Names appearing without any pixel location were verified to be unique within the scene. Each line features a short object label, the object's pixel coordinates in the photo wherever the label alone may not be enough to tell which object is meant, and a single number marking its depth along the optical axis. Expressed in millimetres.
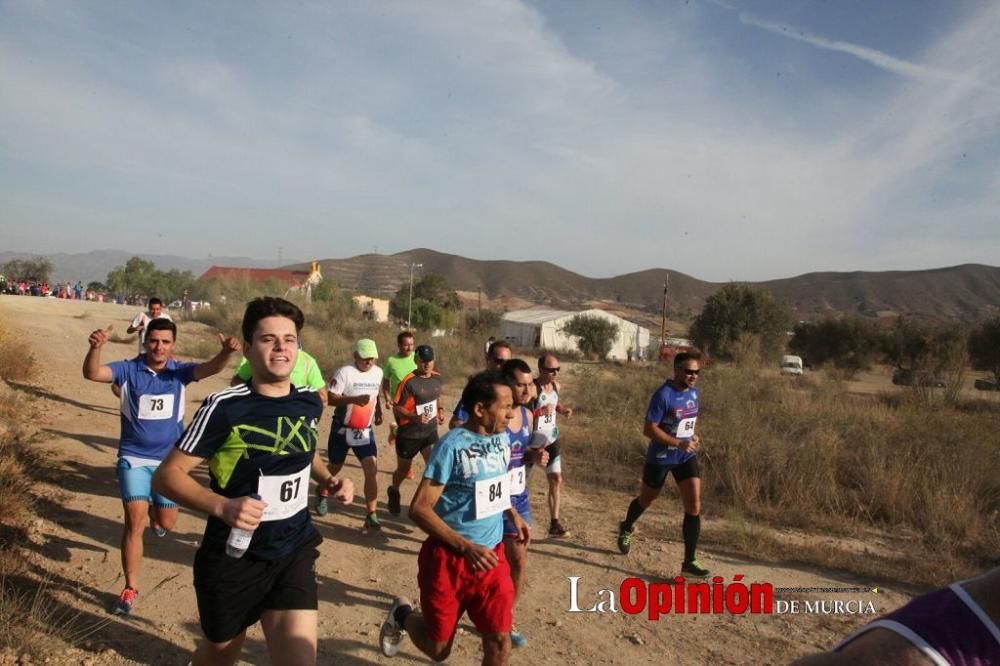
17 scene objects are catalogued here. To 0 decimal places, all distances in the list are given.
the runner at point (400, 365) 6914
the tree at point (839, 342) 39375
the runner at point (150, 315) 9321
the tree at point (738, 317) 35594
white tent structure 47750
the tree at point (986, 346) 28844
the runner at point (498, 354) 5730
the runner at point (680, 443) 5160
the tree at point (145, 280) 88188
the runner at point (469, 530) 3018
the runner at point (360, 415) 6035
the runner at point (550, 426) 6023
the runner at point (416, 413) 6328
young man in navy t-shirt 2426
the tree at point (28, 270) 83000
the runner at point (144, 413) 4070
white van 33088
